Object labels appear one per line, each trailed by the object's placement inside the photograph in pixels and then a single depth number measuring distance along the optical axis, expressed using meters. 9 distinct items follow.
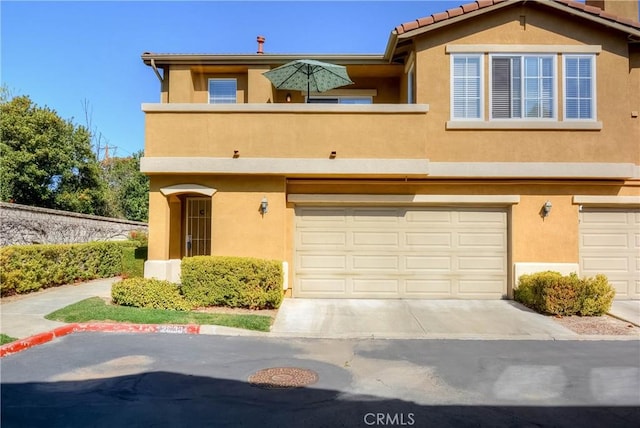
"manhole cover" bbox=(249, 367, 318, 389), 5.43
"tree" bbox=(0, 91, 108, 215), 19.52
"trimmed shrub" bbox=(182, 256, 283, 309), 9.37
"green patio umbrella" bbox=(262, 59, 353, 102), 11.23
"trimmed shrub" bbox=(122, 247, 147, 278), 13.07
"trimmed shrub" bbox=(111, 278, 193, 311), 9.18
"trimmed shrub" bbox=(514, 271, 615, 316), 9.24
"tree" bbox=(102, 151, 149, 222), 25.89
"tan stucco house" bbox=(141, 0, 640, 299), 10.53
